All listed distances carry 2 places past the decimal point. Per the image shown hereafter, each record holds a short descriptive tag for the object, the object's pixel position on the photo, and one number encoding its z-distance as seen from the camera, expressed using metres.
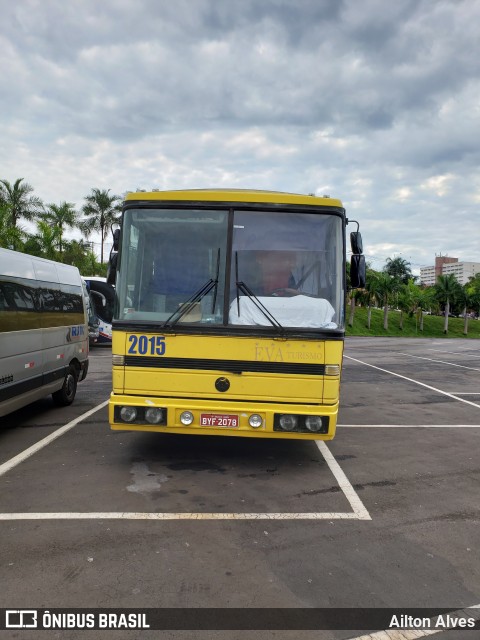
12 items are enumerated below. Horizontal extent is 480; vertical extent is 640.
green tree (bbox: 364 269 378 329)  61.82
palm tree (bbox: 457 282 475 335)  71.00
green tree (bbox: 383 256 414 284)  78.88
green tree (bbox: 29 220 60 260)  30.62
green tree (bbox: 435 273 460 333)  70.88
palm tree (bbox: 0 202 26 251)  24.71
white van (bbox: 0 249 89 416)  6.87
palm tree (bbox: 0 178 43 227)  32.91
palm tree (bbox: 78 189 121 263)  42.91
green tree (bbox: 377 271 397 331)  60.84
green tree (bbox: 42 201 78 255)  37.53
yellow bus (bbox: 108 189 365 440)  5.30
